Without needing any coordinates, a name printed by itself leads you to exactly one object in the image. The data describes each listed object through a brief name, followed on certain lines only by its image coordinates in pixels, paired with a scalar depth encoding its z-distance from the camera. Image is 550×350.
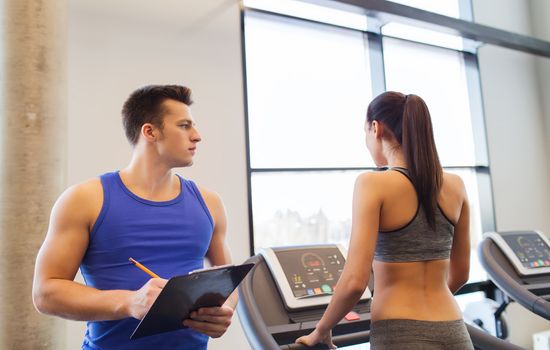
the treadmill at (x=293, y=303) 1.81
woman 1.43
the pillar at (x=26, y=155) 1.91
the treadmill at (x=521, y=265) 2.42
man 1.24
